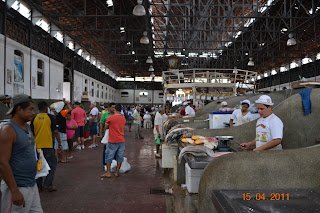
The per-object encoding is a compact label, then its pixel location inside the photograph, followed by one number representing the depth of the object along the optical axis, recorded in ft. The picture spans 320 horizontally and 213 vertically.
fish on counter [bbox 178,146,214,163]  13.05
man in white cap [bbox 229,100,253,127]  20.61
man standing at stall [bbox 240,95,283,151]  12.17
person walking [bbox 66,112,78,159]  28.73
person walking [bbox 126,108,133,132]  73.35
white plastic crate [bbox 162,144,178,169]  20.56
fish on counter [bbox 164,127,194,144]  20.31
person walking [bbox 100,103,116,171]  25.35
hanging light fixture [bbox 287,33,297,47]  46.72
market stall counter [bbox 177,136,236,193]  11.91
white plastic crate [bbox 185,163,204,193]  11.96
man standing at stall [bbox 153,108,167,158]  33.23
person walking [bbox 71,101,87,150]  32.65
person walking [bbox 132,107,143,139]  46.91
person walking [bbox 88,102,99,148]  38.32
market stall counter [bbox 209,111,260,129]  24.45
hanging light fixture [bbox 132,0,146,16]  34.42
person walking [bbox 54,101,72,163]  24.82
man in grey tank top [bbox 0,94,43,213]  8.45
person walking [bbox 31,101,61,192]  17.60
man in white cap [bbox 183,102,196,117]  41.24
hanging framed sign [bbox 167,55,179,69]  64.52
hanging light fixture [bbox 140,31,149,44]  46.34
